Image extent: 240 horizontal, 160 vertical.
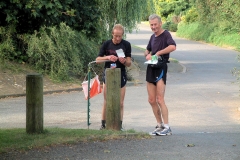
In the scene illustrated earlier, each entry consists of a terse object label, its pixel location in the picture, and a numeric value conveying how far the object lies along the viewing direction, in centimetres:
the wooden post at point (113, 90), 1125
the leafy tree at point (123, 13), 3263
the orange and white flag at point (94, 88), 1237
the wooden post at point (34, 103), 1069
